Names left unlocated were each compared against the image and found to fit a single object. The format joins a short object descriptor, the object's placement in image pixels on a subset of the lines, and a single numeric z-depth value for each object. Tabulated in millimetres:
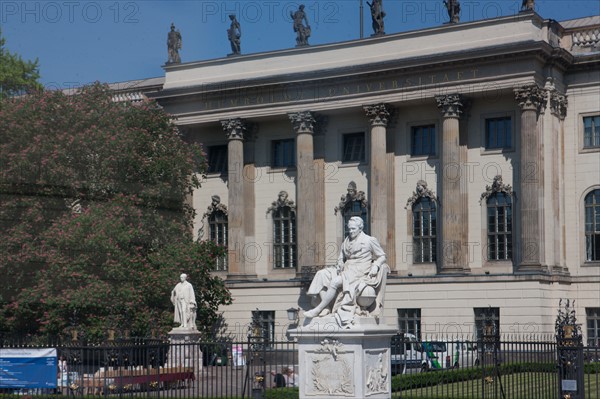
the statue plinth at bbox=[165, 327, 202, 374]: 40562
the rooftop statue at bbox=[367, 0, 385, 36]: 57484
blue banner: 28203
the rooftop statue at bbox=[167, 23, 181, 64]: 63500
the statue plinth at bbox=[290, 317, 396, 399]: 21766
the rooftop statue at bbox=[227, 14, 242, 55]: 61781
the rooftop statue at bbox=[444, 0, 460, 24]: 55397
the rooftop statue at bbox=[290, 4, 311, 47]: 59812
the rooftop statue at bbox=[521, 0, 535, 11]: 53094
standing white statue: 41156
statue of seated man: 21812
